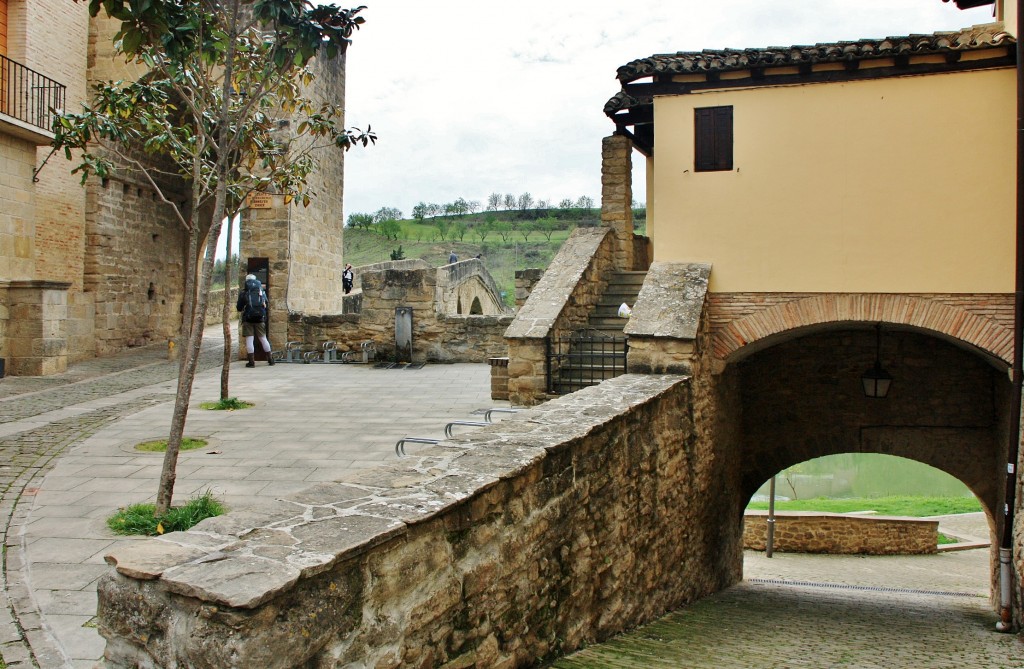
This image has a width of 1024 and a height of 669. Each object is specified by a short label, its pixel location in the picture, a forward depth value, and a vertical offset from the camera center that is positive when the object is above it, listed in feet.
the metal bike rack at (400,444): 20.06 -2.95
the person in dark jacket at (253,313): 45.83 +1.09
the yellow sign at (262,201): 48.75 +8.22
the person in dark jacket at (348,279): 78.03 +5.37
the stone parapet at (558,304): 28.50 +1.25
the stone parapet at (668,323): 24.16 +0.42
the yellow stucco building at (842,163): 25.46 +6.06
